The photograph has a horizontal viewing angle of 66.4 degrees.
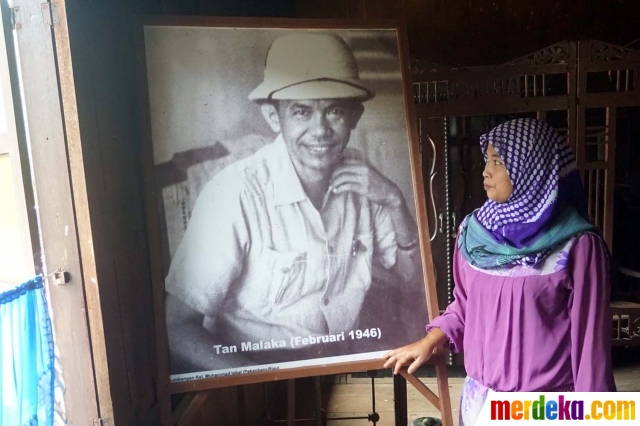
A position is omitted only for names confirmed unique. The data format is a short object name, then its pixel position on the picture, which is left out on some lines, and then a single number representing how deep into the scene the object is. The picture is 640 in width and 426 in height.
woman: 1.06
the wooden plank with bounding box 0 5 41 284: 1.01
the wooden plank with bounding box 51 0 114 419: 1.00
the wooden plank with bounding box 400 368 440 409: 1.24
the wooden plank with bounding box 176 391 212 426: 1.21
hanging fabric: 0.96
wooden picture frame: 1.14
